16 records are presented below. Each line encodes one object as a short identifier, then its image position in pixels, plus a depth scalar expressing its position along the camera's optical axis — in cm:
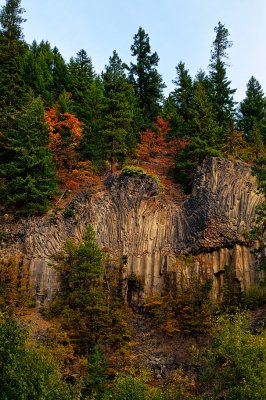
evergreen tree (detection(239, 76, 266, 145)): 5422
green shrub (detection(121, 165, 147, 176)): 4216
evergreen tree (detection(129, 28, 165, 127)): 6122
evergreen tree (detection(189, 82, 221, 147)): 4484
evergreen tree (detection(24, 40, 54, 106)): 5420
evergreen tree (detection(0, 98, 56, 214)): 3953
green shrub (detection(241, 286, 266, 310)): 3431
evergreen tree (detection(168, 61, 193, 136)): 5666
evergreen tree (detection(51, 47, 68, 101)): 6081
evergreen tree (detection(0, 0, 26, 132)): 4600
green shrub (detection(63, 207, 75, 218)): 4022
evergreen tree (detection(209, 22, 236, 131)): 5344
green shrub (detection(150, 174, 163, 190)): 4275
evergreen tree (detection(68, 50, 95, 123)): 5128
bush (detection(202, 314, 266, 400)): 2184
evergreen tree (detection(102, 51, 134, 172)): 4581
